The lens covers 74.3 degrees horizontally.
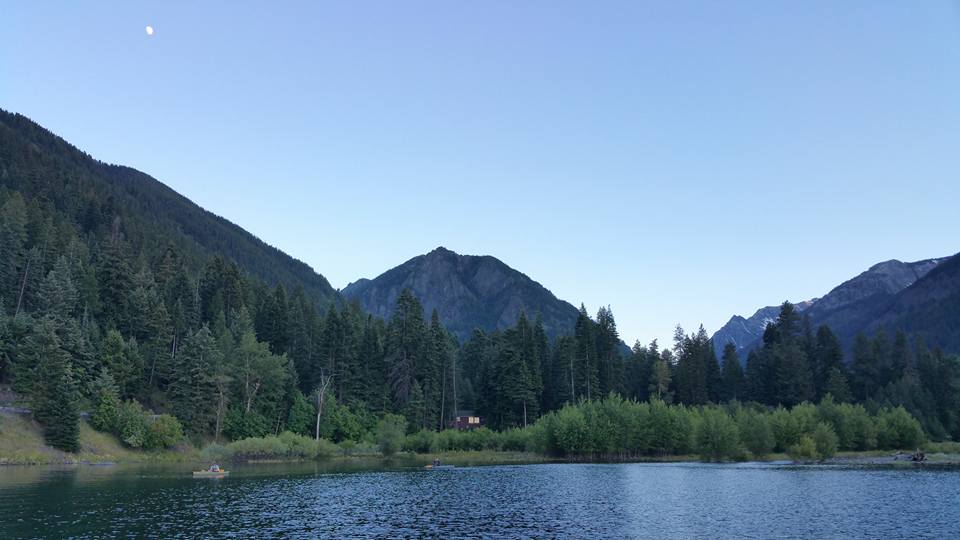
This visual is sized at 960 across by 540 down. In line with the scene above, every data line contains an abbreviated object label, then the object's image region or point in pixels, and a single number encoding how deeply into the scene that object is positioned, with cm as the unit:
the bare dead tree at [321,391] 14605
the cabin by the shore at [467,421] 17181
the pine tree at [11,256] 13638
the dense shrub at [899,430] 13012
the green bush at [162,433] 12081
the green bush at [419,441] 14900
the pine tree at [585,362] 16738
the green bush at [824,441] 11706
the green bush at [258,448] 12625
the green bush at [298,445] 13312
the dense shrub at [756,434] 12469
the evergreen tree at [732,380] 17625
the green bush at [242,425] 13638
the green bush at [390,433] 14325
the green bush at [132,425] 11881
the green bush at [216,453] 12344
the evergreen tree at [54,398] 10819
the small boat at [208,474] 9119
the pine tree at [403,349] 16075
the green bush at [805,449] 11609
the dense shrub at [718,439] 12156
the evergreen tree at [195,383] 13112
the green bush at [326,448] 13850
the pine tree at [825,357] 17025
